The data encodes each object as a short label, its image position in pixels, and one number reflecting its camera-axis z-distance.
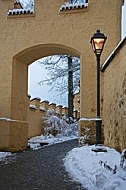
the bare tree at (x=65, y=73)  19.81
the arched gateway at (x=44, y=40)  11.20
